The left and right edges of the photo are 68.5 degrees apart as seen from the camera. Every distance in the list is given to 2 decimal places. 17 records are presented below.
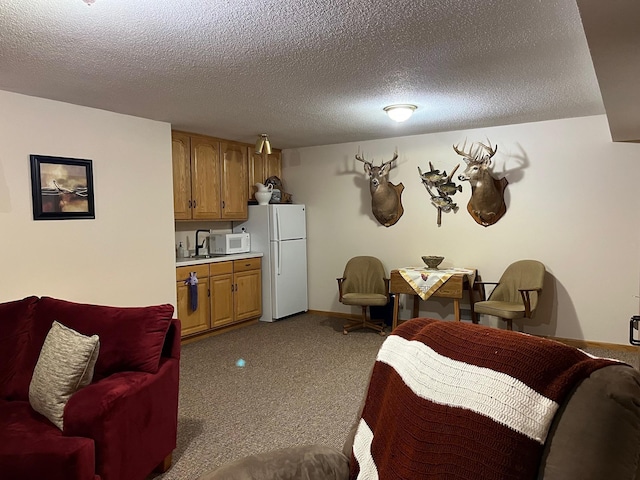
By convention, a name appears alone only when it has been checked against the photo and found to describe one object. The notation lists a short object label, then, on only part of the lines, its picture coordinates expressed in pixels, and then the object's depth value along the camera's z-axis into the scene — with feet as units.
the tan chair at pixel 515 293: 14.74
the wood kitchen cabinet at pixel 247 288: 18.69
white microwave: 18.81
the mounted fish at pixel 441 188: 17.63
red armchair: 6.34
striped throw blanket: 3.43
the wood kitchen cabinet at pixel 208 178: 16.92
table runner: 16.34
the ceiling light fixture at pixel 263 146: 16.86
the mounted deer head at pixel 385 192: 18.89
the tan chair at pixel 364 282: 18.38
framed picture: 12.09
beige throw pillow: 7.04
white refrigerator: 19.66
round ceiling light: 13.38
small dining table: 16.17
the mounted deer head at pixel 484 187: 16.52
